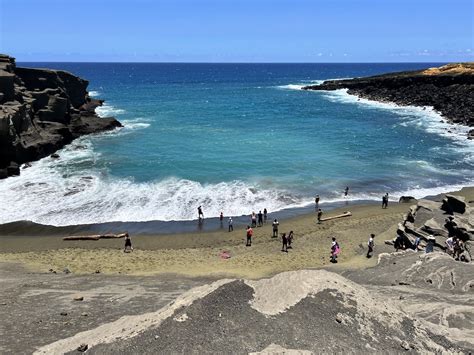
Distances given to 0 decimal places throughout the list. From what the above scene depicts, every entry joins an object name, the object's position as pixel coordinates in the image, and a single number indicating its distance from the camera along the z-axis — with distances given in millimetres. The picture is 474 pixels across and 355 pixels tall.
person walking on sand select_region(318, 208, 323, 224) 27188
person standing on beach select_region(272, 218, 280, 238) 25150
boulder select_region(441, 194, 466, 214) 23969
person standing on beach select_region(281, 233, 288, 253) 23062
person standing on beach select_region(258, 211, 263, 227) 26981
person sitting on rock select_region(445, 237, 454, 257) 20266
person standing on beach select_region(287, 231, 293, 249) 23391
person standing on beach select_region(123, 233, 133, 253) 23500
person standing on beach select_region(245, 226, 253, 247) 23842
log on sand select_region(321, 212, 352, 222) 27503
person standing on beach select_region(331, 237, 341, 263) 21672
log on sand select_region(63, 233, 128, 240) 25031
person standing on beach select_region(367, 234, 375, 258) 21812
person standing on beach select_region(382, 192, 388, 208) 29469
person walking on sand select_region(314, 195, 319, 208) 29803
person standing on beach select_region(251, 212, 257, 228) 26691
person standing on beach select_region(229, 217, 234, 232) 26228
